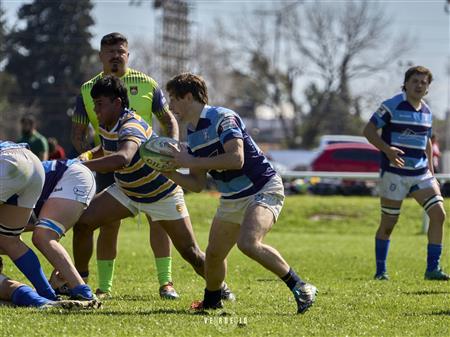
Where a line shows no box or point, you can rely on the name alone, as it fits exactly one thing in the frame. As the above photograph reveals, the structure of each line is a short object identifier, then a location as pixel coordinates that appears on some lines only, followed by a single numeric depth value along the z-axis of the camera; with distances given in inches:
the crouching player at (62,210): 598.5
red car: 2795.3
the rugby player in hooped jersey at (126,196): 640.4
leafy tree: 3533.5
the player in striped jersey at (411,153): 846.5
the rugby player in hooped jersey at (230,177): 579.8
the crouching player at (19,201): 579.2
